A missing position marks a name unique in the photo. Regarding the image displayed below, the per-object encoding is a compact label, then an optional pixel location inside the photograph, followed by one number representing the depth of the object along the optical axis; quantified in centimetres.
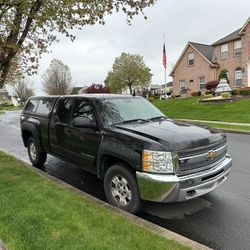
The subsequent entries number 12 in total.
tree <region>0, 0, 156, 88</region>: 585
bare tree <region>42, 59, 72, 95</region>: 4538
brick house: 2407
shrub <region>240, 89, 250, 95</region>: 1995
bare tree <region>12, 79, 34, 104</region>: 6320
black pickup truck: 340
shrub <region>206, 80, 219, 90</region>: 2366
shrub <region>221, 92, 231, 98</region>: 1900
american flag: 2648
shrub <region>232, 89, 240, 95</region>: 2018
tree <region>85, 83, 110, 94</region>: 3181
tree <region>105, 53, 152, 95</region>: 4199
